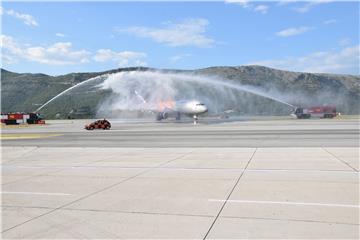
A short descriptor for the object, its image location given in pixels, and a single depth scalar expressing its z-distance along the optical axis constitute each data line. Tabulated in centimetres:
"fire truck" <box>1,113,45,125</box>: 7662
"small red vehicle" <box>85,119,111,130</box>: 5097
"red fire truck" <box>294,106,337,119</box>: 8762
